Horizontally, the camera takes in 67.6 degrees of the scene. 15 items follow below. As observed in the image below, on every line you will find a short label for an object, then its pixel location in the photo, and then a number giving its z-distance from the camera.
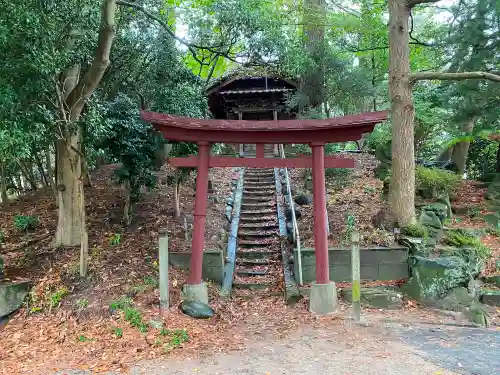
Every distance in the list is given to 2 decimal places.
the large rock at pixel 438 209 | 8.45
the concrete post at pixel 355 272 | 5.98
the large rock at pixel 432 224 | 7.83
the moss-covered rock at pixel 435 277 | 6.56
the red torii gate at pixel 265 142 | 6.25
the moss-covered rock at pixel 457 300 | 6.43
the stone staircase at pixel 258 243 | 7.72
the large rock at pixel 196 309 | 6.15
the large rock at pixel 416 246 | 7.29
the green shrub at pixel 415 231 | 7.57
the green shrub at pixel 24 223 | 9.39
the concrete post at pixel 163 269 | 6.09
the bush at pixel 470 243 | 7.72
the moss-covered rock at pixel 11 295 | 6.29
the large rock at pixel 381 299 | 6.59
